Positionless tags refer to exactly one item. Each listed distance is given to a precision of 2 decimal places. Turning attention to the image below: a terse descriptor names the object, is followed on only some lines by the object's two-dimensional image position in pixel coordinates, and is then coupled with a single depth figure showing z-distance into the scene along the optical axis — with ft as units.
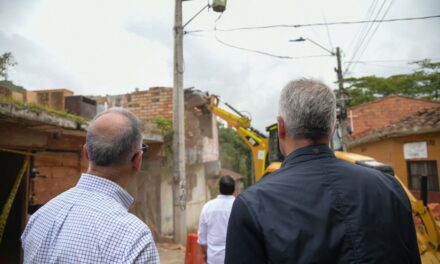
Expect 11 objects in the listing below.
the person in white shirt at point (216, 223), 12.97
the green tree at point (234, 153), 97.55
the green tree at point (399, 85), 77.82
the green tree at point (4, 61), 19.10
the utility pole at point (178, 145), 27.89
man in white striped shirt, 4.55
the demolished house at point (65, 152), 16.76
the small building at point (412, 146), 36.47
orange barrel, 18.00
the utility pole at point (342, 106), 42.98
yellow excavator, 15.39
